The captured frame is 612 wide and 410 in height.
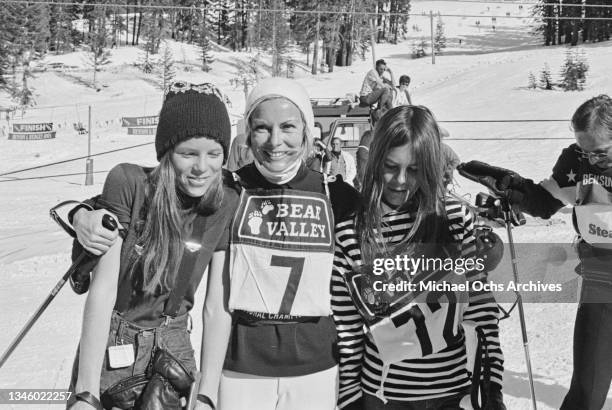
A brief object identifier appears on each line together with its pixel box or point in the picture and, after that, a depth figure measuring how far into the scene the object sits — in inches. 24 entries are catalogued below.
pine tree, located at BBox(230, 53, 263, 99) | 1818.4
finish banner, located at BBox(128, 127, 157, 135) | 1019.3
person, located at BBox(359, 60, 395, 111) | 435.5
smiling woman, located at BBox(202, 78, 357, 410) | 91.3
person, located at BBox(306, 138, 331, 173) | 292.0
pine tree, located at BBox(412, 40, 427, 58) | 2235.5
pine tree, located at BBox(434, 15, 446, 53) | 2335.1
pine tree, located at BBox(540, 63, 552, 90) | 1123.3
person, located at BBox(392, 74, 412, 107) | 451.8
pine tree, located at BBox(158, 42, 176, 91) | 1962.0
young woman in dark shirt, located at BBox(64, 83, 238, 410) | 83.7
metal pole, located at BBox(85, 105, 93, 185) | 604.1
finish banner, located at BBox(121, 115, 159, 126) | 1091.2
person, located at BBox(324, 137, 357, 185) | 365.1
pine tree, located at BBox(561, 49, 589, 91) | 1082.1
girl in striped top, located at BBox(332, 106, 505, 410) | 90.5
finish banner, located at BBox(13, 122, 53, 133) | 1034.1
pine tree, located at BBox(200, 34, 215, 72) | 2223.2
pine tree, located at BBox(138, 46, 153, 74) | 2192.4
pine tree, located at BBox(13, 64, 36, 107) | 1717.5
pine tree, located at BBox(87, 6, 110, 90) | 2090.3
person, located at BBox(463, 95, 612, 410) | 114.0
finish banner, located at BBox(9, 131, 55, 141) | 999.0
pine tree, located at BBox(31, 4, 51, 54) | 2235.5
